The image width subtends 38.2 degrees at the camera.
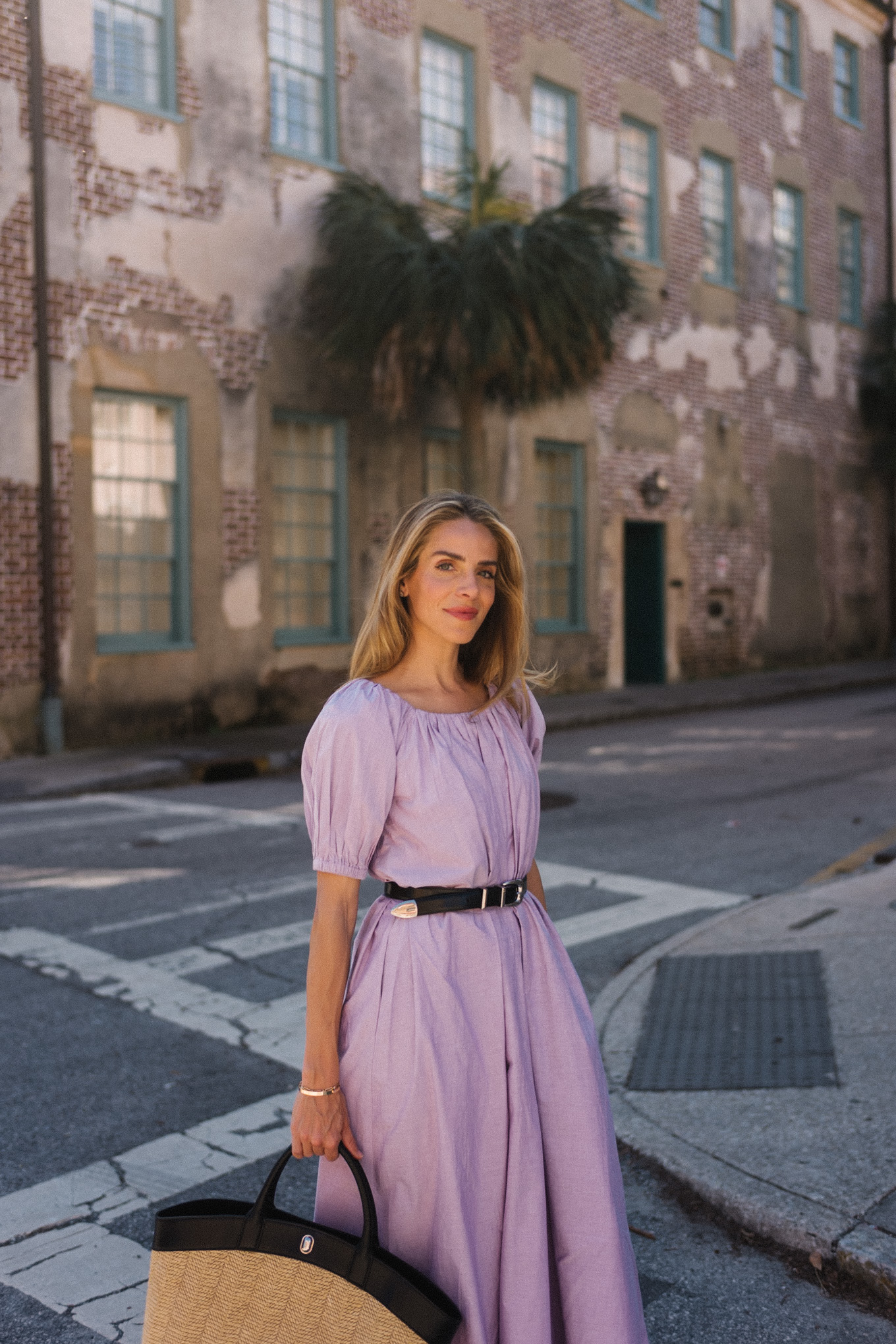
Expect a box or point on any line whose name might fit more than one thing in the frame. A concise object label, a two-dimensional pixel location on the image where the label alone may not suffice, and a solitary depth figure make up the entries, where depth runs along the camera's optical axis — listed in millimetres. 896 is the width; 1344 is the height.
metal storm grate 4230
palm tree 13969
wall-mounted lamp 20172
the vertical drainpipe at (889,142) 26266
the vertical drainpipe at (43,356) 12438
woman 2270
